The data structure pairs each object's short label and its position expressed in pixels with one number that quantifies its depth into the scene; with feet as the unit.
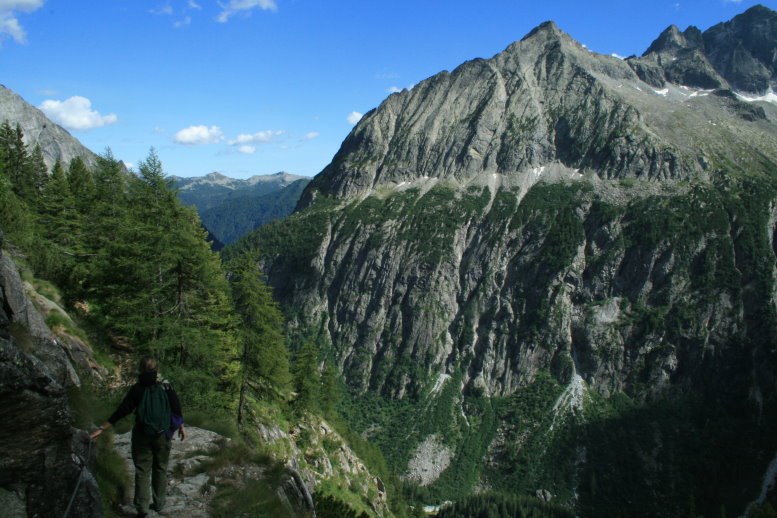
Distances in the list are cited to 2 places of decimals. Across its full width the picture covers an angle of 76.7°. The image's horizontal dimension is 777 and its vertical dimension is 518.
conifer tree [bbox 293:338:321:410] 162.40
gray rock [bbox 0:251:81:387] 37.99
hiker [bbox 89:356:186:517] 34.78
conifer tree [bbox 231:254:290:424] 95.53
